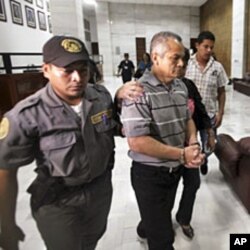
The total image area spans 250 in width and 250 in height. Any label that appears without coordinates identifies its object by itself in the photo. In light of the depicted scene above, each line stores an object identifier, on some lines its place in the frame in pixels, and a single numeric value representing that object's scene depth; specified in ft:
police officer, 3.15
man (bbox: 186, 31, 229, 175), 7.77
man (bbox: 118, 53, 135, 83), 29.48
